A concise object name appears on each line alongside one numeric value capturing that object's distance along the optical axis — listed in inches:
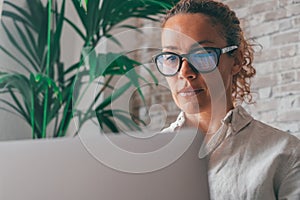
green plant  69.1
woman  35.5
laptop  31.3
